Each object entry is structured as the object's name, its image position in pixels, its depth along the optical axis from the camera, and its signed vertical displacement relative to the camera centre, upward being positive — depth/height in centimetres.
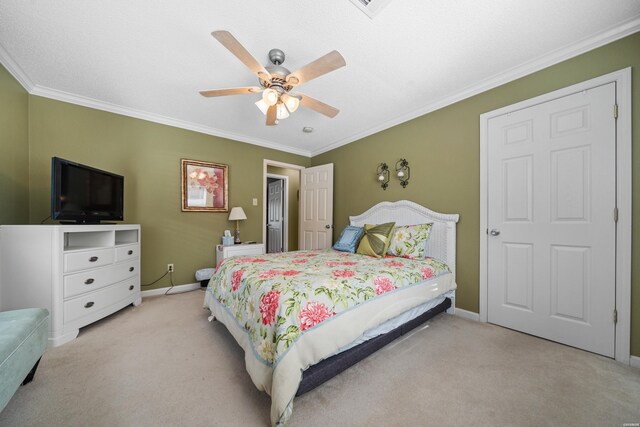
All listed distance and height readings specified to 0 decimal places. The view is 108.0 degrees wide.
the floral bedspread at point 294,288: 127 -52
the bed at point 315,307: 123 -64
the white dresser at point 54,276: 189 -54
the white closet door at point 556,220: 179 -5
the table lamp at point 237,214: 372 -3
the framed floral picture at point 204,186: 350 +41
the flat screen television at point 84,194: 208 +19
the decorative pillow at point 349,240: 300 -36
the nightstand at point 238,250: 352 -59
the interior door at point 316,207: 415 +10
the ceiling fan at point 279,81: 158 +104
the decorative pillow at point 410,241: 258 -32
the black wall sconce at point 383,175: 336 +54
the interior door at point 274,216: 576 -9
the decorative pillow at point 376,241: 266 -33
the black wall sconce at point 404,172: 311 +55
